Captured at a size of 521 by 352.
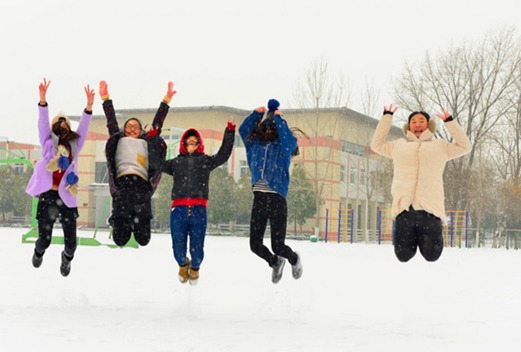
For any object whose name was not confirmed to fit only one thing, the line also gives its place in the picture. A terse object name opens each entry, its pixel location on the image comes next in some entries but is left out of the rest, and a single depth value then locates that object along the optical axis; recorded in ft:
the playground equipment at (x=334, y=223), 138.82
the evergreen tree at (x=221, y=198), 129.39
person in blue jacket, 22.20
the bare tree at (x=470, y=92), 108.47
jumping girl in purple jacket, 23.15
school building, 130.21
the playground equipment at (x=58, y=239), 44.93
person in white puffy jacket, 22.17
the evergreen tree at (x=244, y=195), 130.62
